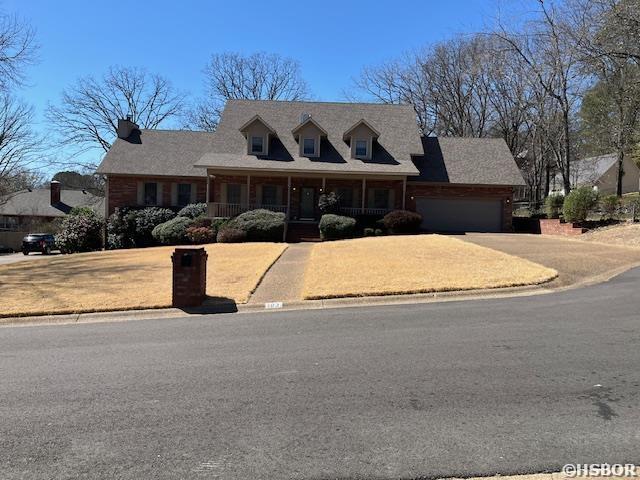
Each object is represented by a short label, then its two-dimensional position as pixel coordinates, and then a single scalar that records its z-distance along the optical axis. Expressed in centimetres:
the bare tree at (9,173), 3581
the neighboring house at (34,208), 5373
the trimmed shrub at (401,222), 2505
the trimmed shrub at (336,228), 2434
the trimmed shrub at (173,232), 2522
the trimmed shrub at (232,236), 2333
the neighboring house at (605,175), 4819
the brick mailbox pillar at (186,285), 998
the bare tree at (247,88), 5322
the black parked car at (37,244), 3675
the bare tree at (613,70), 2109
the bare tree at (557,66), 2805
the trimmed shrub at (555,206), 2750
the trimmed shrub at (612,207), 2400
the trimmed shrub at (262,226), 2362
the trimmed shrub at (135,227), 2730
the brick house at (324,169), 2773
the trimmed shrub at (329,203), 2658
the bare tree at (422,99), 4531
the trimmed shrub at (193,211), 2727
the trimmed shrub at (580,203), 2364
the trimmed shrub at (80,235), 2786
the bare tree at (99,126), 4575
